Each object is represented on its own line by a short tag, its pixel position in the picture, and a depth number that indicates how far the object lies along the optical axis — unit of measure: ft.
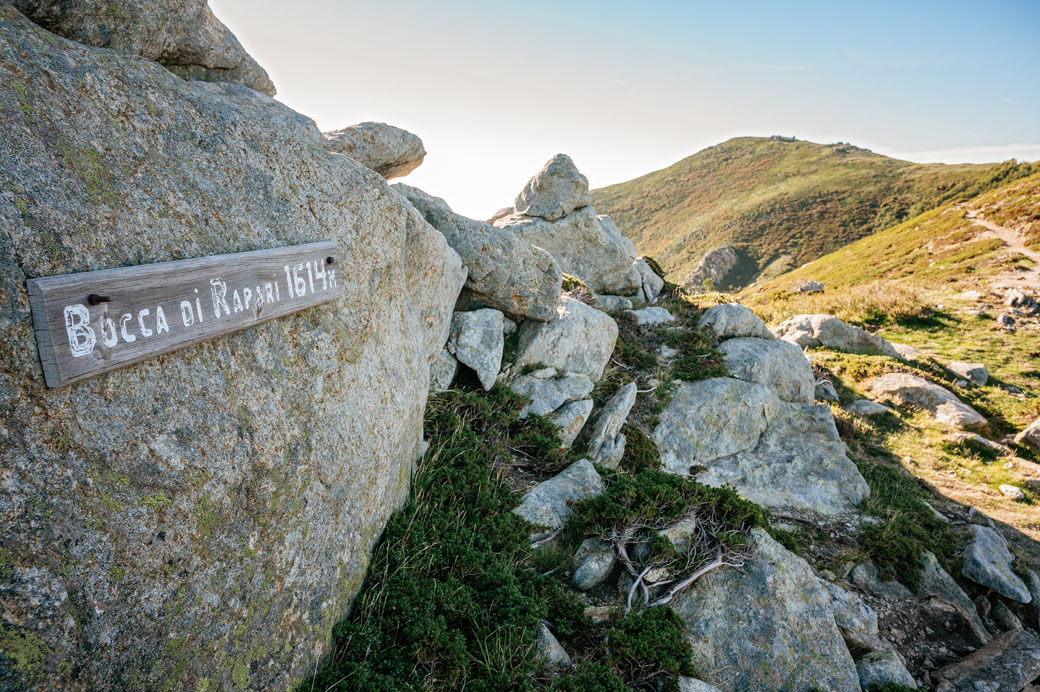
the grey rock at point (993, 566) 27.53
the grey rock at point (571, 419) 29.19
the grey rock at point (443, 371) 27.12
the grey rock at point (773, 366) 38.92
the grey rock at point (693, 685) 16.37
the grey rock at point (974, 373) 57.77
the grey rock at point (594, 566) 20.30
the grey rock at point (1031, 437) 45.27
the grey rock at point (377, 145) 30.71
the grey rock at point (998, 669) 21.40
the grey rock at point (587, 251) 54.70
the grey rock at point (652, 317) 46.78
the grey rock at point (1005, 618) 26.53
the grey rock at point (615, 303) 51.33
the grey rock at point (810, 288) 100.53
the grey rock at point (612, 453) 29.19
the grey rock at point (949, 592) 25.41
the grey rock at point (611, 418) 29.89
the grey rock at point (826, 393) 50.72
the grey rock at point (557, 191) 55.06
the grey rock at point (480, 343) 28.68
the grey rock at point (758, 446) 32.91
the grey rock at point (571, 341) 33.04
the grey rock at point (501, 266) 30.78
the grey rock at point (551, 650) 16.05
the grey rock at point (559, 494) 22.57
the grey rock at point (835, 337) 63.16
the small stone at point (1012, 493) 38.96
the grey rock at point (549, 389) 29.94
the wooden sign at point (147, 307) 8.26
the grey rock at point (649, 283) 56.90
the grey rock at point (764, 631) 18.53
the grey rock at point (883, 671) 20.02
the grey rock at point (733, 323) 44.18
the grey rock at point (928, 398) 48.39
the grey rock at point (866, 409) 49.70
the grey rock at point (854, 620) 21.81
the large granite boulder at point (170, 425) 8.32
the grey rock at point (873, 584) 26.61
